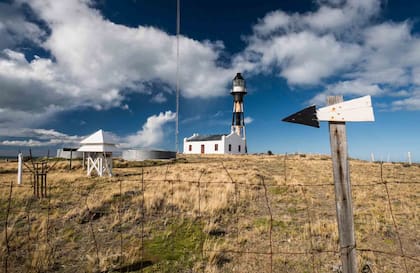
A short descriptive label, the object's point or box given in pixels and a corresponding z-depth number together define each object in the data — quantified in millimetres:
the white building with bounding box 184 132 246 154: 50531
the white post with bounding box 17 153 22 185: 13536
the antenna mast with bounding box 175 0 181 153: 28336
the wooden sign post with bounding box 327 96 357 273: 3246
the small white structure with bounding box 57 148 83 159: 37719
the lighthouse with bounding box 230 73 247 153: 53875
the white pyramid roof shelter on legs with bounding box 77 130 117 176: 16500
